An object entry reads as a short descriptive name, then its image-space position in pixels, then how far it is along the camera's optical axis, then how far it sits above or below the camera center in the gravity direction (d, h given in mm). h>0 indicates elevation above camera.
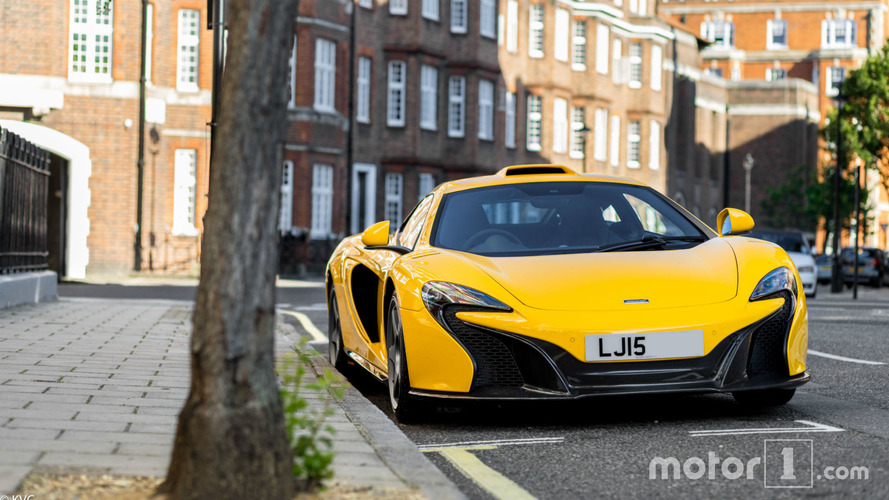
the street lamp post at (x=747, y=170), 71125 +4283
